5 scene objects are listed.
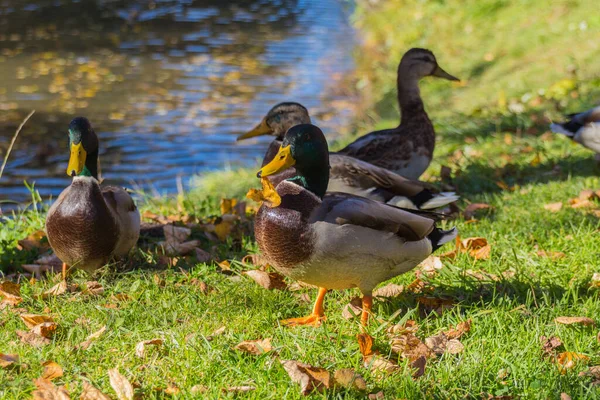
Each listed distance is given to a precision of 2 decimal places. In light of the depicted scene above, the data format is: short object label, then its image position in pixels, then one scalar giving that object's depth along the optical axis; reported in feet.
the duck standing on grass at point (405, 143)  35.06
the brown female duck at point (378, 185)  29.63
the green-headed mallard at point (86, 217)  26.00
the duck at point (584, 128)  37.14
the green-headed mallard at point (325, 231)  21.31
